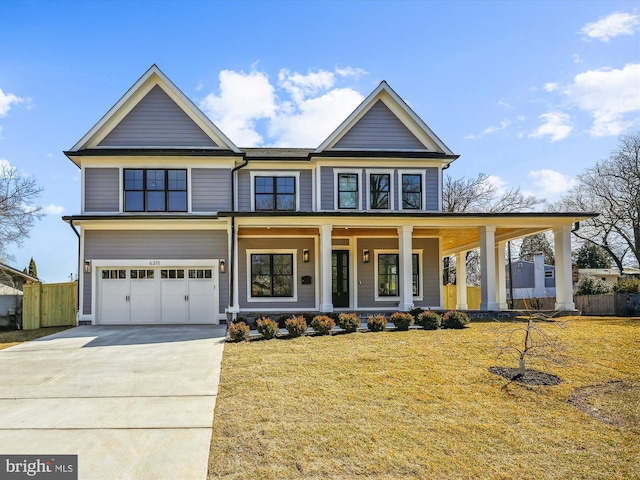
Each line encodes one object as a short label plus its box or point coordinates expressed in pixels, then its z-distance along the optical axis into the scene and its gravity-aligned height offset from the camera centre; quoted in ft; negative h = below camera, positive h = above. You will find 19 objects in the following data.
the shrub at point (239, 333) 38.83 -5.56
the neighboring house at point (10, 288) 52.54 -2.80
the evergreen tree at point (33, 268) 135.13 +0.97
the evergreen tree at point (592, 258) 147.84 +2.00
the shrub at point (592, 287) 73.41 -3.82
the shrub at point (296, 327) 40.34 -5.31
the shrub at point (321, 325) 41.22 -5.28
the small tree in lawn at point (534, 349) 27.17 -5.95
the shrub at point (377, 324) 43.06 -5.50
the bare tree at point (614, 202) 109.91 +16.04
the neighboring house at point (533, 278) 133.28 -4.32
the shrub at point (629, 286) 63.16 -3.20
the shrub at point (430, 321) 43.62 -5.34
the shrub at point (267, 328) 39.50 -5.34
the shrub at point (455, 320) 43.55 -5.28
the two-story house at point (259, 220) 52.08 +5.39
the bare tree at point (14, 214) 76.07 +9.83
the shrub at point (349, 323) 42.47 -5.30
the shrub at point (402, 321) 43.32 -5.27
